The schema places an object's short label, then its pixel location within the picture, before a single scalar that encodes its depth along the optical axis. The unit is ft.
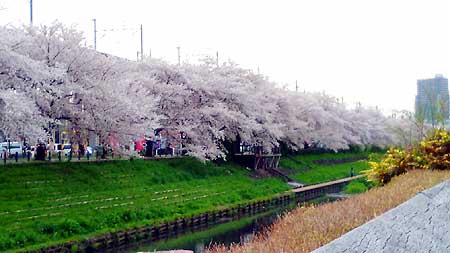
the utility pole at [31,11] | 73.03
